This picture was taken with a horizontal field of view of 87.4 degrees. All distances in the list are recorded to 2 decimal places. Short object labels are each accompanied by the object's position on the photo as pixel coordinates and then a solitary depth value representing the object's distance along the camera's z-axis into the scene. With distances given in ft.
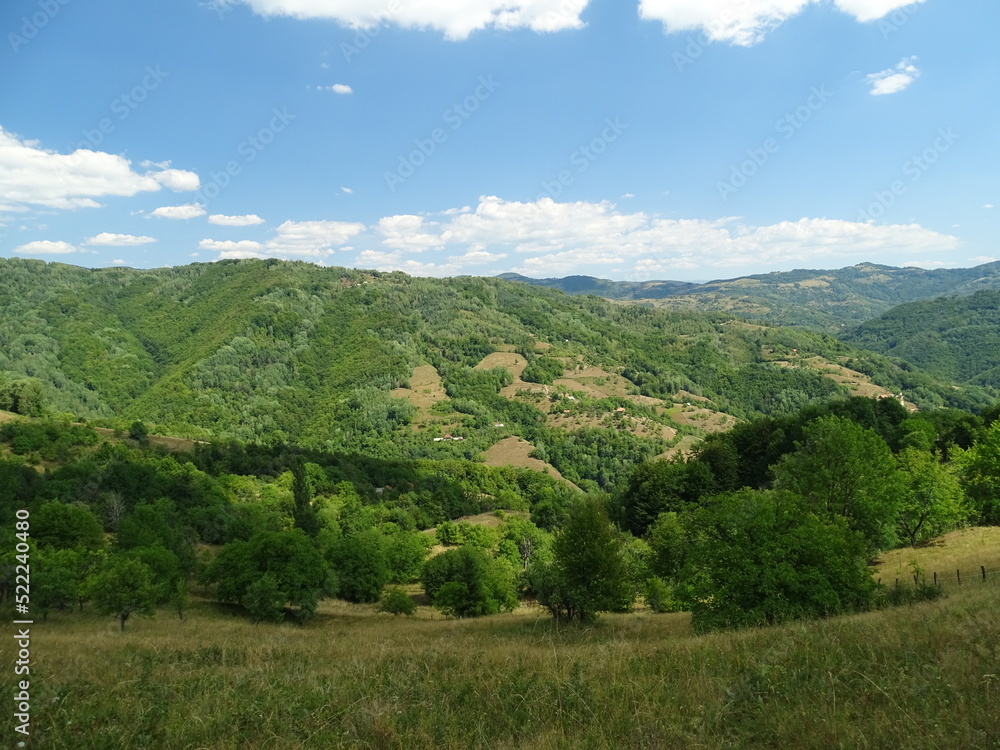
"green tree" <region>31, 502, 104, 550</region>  132.57
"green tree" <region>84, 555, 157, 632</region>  93.66
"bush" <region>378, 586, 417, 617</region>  152.03
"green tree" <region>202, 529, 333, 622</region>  126.52
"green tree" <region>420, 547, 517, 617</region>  154.61
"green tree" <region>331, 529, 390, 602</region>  167.63
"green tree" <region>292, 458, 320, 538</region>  202.39
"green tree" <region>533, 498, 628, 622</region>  99.09
